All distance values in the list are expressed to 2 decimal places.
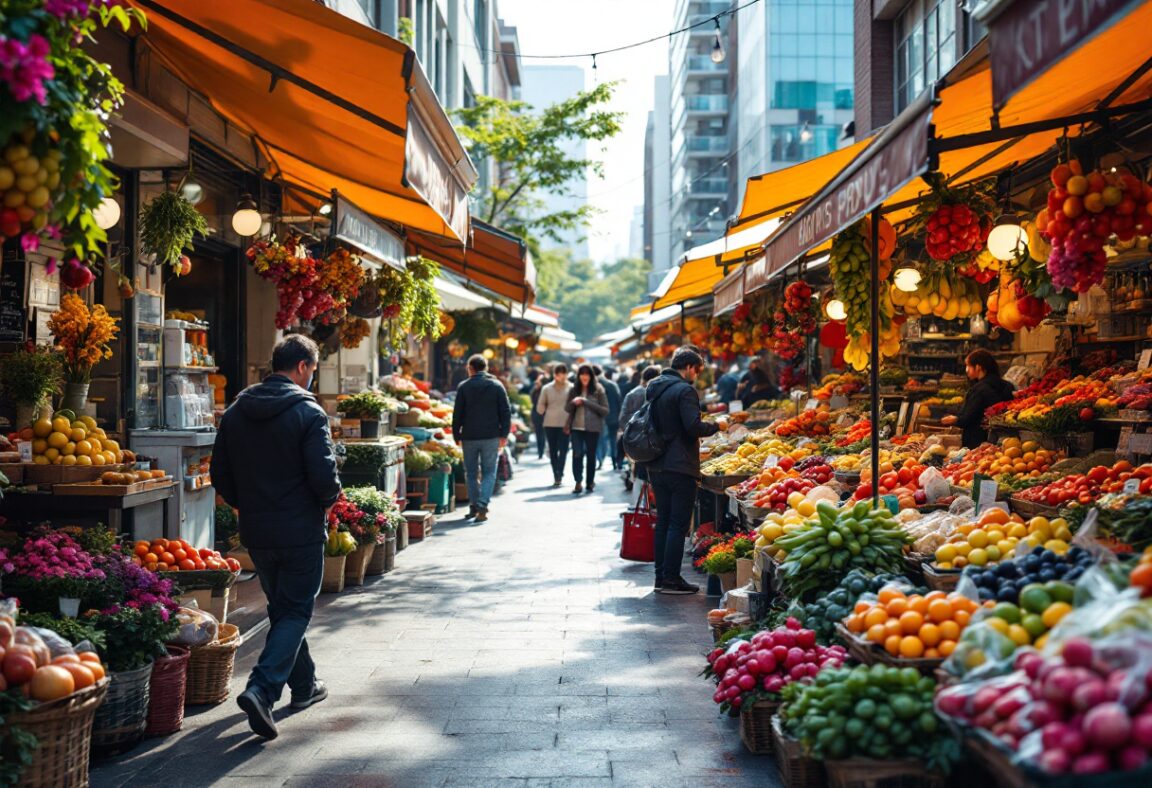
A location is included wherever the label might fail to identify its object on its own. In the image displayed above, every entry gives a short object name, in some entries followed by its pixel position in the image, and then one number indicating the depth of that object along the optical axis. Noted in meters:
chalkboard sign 7.62
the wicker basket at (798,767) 4.74
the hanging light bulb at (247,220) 10.08
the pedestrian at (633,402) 15.45
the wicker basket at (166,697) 5.95
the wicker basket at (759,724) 5.53
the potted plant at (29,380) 7.50
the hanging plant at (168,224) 8.40
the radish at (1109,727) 3.00
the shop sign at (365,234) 8.84
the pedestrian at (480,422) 14.70
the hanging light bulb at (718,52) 18.62
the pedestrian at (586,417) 18.77
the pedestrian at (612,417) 22.02
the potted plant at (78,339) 7.80
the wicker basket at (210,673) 6.54
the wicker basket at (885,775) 4.05
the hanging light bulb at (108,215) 7.56
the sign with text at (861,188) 4.57
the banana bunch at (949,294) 8.57
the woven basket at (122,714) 5.53
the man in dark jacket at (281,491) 6.11
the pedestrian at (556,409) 19.41
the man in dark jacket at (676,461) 9.91
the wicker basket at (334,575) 10.02
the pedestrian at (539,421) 26.07
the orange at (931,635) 4.55
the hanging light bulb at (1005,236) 7.17
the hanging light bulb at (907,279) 8.99
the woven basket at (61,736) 4.54
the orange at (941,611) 4.65
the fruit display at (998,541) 5.34
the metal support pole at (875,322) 6.36
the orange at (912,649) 4.50
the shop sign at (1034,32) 3.38
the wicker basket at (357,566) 10.39
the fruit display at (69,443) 7.53
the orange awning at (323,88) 6.04
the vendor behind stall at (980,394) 11.27
